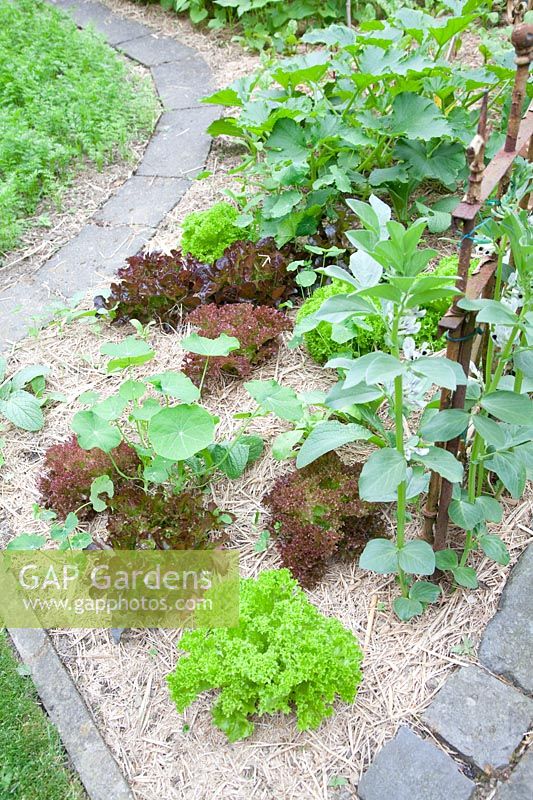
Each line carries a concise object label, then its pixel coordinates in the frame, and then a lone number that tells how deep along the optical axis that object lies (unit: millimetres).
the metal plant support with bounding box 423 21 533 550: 1428
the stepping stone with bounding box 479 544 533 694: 1749
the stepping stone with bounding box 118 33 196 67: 4992
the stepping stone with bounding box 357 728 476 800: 1552
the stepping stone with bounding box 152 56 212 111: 4461
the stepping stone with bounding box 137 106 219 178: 3863
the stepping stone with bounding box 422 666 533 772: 1611
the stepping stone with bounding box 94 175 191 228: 3559
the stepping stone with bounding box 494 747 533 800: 1541
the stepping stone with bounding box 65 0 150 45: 5375
